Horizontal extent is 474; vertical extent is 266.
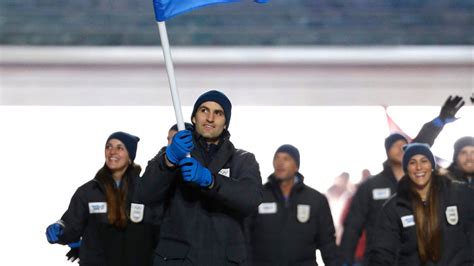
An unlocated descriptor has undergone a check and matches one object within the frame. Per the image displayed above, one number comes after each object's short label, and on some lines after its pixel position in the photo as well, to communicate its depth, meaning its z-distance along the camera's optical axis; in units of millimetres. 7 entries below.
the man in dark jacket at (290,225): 19400
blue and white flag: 12528
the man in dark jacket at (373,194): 19973
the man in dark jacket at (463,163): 19679
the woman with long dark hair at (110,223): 16518
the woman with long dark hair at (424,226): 15487
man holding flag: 12024
